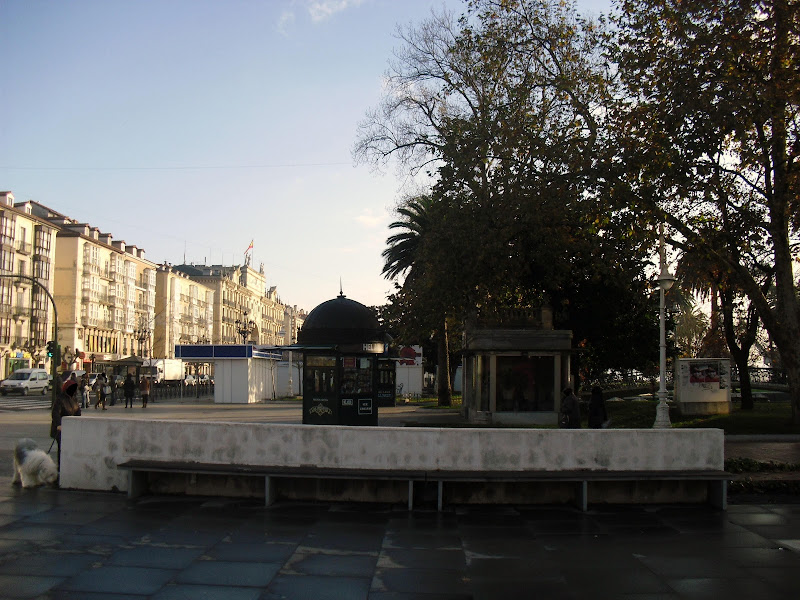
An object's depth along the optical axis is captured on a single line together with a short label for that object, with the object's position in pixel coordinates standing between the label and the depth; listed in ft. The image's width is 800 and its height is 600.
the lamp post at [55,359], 81.18
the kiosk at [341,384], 72.02
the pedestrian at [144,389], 123.44
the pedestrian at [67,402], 42.06
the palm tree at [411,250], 139.95
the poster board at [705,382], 86.79
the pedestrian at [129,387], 122.42
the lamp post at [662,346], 67.05
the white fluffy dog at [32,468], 36.94
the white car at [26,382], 176.05
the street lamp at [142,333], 299.79
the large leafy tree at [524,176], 74.69
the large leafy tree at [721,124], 61.52
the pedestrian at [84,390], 125.96
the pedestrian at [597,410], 63.89
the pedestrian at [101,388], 120.57
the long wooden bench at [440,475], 32.65
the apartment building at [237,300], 441.68
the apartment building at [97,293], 268.21
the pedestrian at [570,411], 60.46
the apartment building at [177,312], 367.04
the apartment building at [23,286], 221.25
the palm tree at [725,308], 80.06
